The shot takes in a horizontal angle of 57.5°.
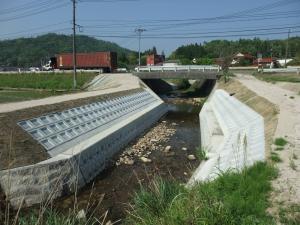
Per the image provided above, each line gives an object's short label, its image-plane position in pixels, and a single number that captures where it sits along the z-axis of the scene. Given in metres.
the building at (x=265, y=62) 68.18
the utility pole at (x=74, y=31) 38.84
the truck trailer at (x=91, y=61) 53.02
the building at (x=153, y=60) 68.78
